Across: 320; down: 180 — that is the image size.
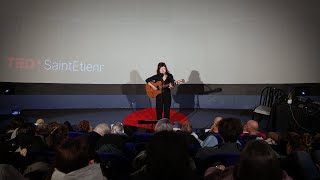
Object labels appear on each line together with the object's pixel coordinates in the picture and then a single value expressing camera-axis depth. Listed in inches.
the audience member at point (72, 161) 87.5
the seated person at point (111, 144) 140.9
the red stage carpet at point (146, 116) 344.5
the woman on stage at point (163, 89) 299.5
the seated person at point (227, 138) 120.9
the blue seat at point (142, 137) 186.0
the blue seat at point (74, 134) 184.4
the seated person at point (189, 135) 160.5
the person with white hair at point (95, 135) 142.3
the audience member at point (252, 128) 203.5
